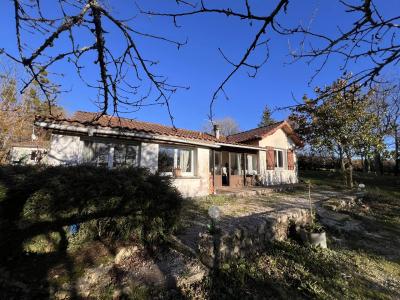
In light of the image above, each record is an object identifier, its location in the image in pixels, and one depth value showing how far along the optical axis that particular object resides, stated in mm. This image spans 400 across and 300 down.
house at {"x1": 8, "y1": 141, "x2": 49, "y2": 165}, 22059
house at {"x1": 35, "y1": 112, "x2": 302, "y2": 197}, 8961
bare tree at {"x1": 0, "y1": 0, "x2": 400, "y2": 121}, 1631
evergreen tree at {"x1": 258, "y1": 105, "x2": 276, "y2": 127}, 42844
